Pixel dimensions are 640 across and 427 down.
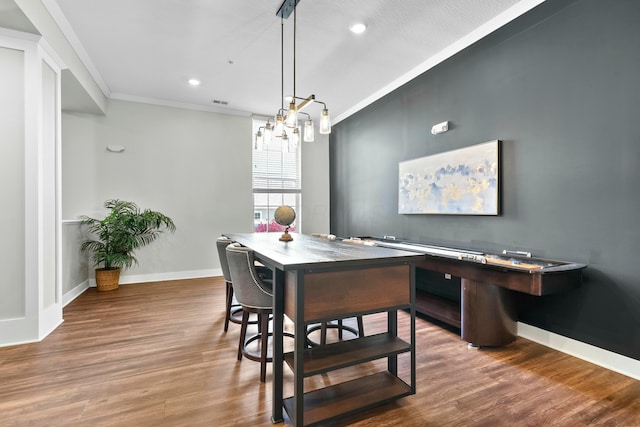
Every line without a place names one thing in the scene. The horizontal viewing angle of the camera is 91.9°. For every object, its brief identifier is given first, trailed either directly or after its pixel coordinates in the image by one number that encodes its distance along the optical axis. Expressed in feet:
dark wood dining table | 5.38
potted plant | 14.89
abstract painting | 10.05
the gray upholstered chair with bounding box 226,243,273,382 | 7.20
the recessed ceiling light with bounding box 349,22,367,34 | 10.21
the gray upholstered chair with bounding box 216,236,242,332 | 9.66
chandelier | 8.71
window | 19.72
